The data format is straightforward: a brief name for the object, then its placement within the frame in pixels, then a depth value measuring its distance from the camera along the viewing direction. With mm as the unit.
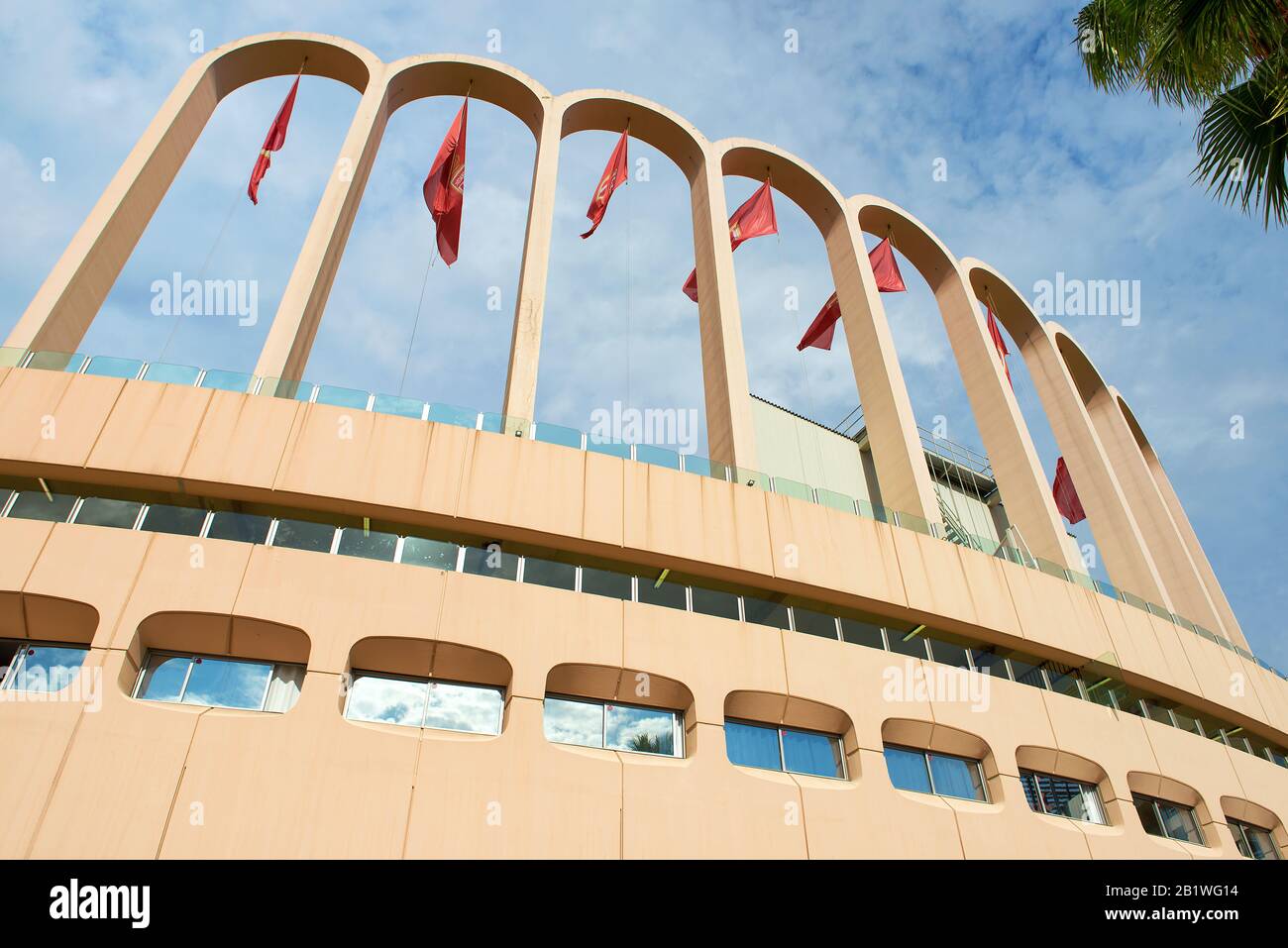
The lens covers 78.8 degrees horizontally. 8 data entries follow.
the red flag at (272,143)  16984
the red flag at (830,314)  21609
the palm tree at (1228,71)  9359
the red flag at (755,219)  19797
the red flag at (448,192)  16812
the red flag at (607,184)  17906
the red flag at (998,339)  23688
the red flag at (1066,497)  24500
